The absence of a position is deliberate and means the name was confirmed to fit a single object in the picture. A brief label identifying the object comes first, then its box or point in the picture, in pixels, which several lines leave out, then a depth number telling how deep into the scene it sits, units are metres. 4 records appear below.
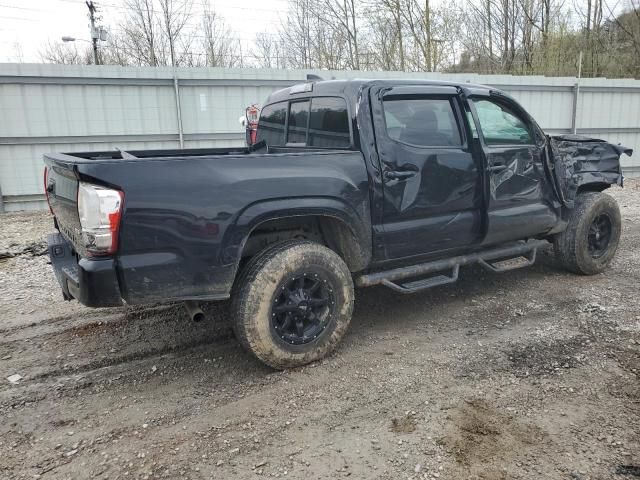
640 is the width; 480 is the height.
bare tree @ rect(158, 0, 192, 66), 24.86
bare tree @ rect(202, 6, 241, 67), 25.59
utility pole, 25.41
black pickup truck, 2.93
